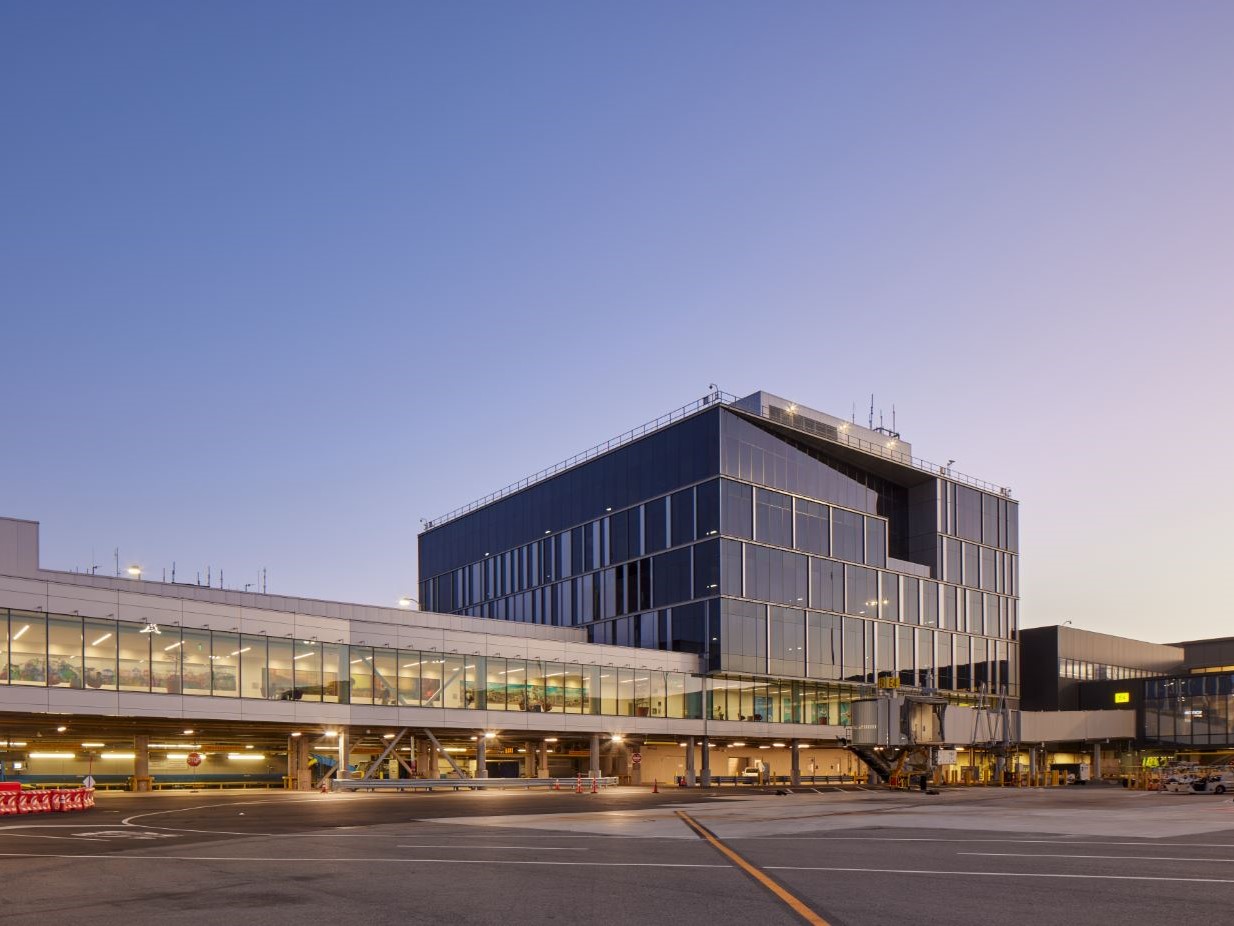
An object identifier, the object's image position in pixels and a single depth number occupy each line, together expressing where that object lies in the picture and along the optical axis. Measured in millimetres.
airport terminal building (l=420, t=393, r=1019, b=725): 85625
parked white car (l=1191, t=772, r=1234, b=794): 59938
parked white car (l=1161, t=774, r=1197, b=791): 61094
